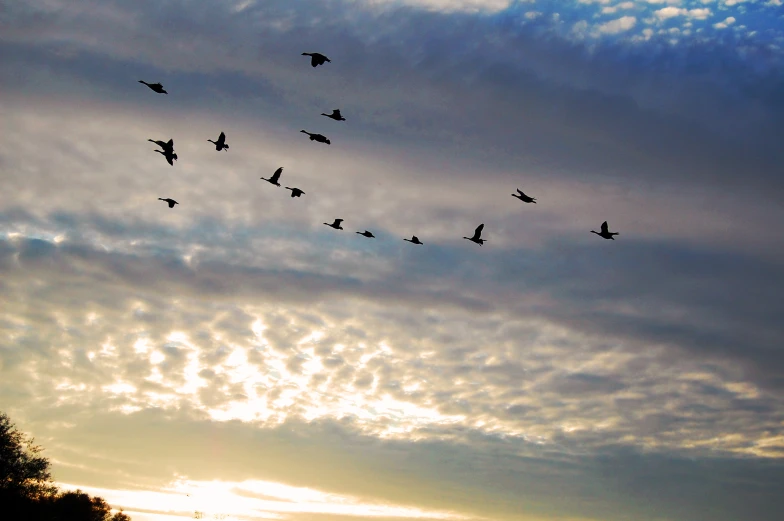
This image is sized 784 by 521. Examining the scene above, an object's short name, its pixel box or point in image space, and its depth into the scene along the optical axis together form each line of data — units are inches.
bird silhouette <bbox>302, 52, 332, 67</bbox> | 1642.5
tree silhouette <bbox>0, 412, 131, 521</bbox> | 3676.7
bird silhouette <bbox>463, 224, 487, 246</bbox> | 2181.3
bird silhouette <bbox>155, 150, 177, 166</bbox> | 1640.0
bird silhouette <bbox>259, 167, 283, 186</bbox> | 1908.2
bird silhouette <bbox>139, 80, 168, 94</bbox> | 1578.5
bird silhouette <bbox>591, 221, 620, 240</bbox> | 2101.4
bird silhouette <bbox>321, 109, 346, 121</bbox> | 1755.9
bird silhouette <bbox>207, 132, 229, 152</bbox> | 1756.9
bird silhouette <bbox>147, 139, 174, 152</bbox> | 1626.1
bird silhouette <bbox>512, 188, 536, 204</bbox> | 1950.8
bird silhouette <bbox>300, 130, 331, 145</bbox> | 1860.2
